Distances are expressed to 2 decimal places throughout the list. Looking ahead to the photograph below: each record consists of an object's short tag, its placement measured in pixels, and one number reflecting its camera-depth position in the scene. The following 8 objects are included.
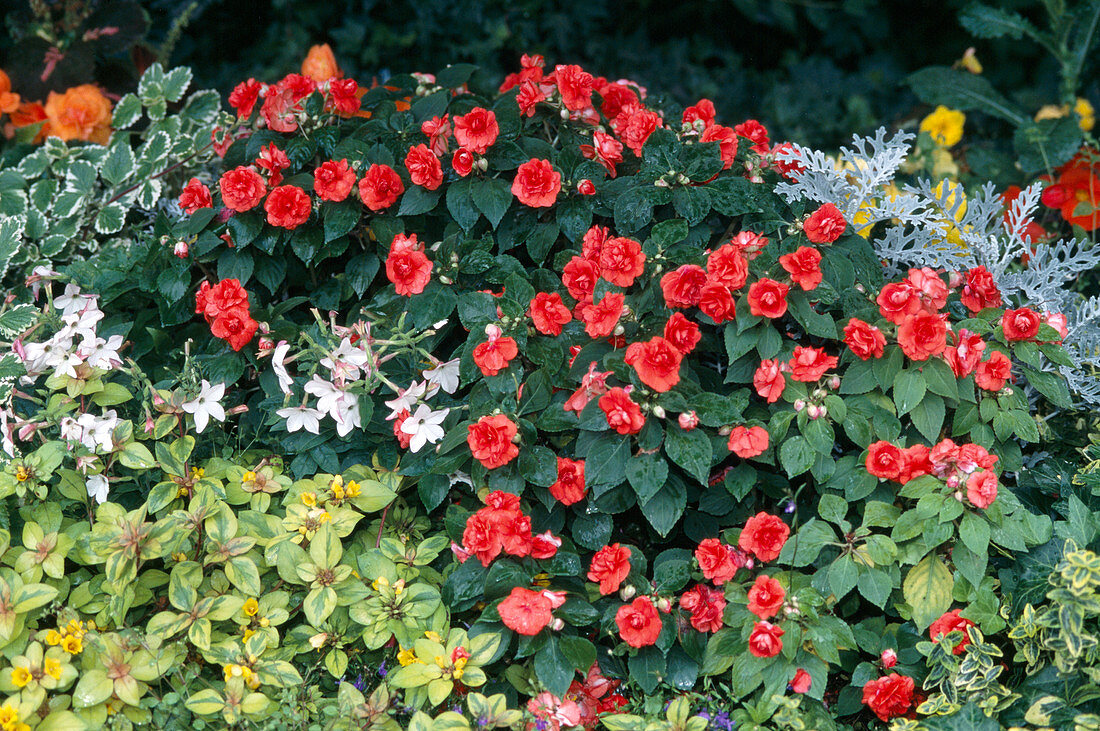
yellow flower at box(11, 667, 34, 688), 2.08
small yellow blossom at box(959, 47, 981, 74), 2.91
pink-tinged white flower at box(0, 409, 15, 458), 2.18
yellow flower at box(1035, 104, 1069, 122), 2.81
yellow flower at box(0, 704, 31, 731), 2.06
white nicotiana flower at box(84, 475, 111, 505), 2.19
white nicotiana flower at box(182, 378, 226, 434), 2.21
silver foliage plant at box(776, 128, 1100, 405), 2.27
